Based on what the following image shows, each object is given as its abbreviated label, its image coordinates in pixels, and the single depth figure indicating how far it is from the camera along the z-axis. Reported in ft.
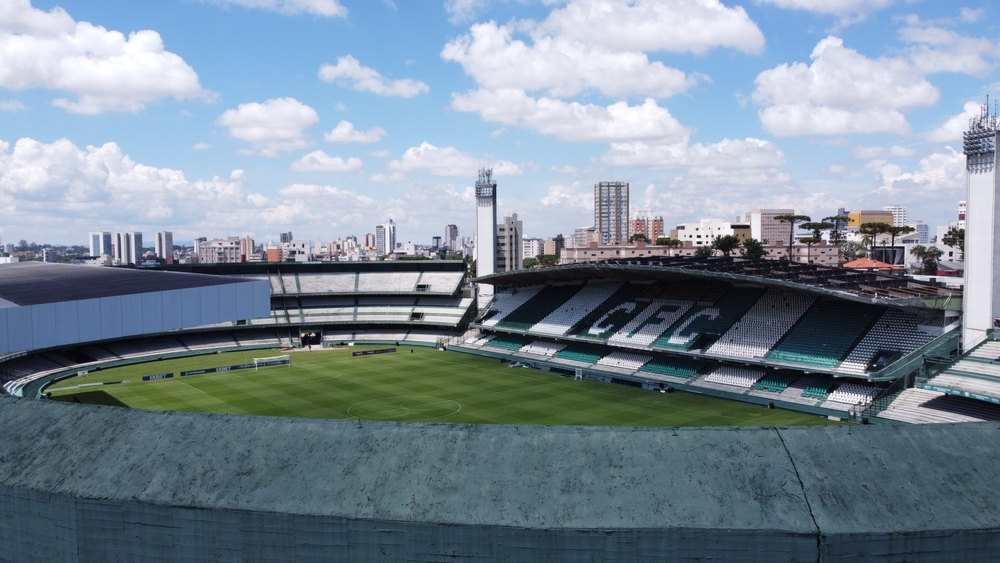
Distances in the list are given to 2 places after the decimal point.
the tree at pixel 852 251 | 366.82
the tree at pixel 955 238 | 291.05
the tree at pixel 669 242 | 348.18
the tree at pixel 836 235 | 294.02
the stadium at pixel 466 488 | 19.20
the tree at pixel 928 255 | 267.24
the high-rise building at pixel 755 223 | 576.61
